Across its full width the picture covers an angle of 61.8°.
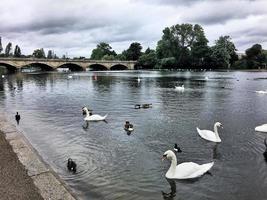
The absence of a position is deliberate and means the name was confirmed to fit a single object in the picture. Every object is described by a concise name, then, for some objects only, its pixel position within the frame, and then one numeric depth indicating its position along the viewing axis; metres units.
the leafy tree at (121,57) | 119.56
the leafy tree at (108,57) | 126.27
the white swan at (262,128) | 11.78
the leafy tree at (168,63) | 85.99
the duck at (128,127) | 12.06
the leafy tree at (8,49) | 121.26
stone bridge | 73.88
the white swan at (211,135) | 10.53
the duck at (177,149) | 9.33
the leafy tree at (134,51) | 116.04
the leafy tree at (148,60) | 96.39
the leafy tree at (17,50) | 123.83
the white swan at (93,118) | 14.01
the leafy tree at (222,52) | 84.94
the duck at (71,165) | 7.85
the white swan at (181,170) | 7.53
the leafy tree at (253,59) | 91.43
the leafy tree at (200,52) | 83.39
